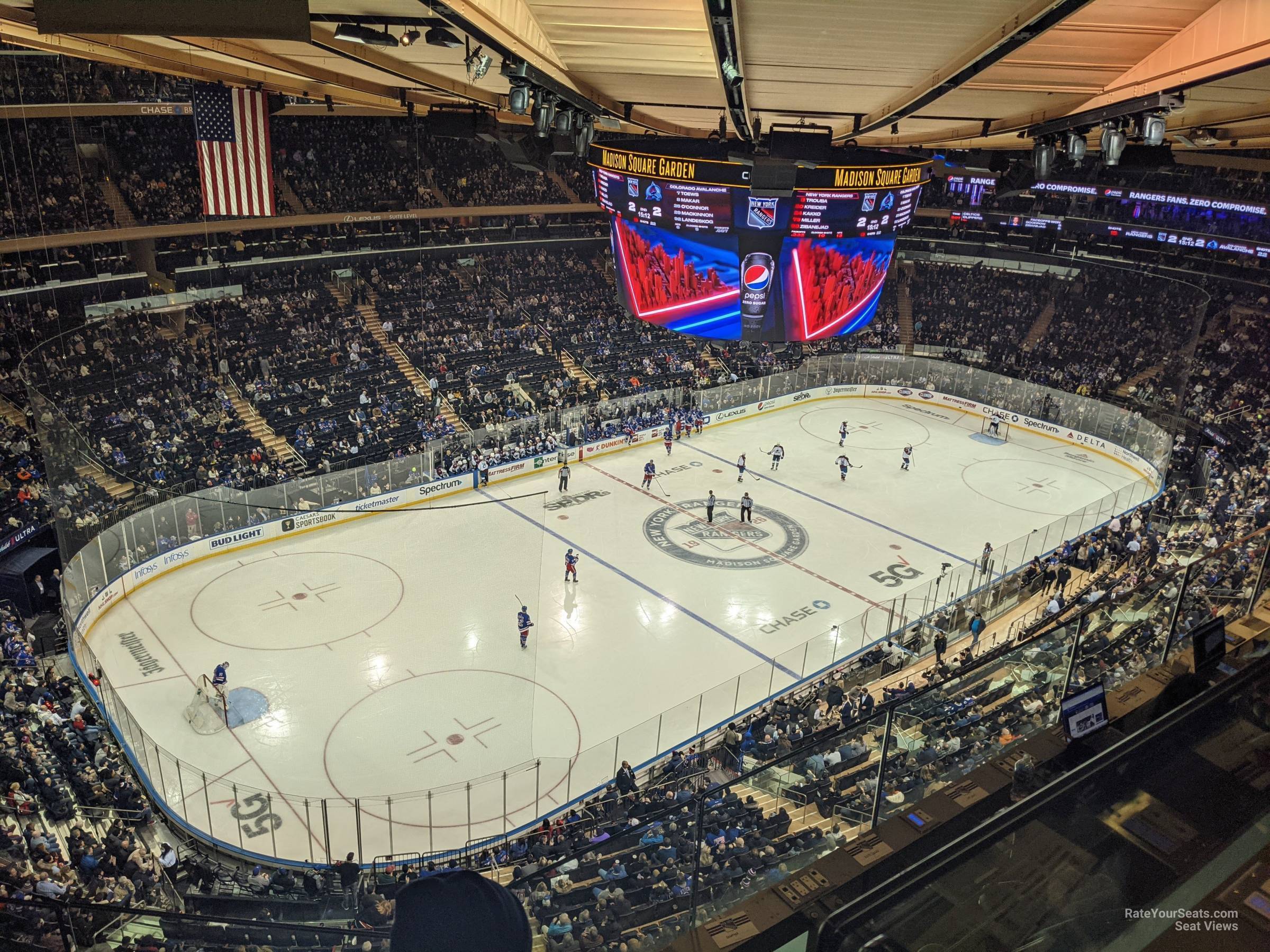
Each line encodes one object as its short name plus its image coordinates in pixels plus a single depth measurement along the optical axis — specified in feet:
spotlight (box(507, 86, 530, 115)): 31.78
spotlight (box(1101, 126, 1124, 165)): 33.76
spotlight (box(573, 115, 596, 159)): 44.90
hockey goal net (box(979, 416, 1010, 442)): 108.27
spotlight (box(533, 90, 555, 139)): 35.91
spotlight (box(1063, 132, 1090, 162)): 38.45
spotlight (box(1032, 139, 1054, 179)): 41.65
